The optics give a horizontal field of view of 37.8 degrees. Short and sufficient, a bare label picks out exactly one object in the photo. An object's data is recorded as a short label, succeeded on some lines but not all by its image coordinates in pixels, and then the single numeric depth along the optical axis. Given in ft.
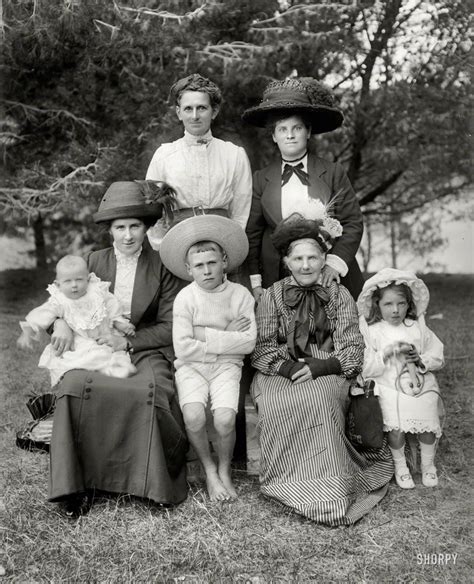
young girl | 13.16
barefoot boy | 12.75
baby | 12.75
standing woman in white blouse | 14.12
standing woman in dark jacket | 14.32
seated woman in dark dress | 11.68
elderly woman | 11.90
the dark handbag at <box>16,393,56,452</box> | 12.98
